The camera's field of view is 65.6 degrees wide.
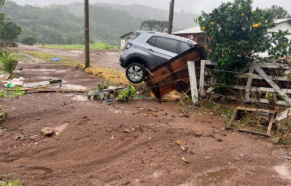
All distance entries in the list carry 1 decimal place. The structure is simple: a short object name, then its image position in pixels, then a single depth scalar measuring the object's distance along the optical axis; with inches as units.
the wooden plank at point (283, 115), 182.7
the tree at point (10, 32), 1469.0
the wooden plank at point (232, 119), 194.5
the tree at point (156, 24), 2529.5
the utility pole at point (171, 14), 598.2
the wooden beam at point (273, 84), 225.3
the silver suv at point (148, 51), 326.0
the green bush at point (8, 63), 403.2
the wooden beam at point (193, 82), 254.8
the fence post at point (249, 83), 233.8
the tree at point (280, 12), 1349.7
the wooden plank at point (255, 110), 197.0
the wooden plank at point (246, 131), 180.2
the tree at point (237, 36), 220.5
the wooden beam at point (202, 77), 253.9
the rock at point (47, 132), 168.9
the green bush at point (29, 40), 1833.7
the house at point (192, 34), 1132.5
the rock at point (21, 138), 165.5
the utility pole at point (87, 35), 537.0
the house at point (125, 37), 1668.1
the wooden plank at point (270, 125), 180.5
